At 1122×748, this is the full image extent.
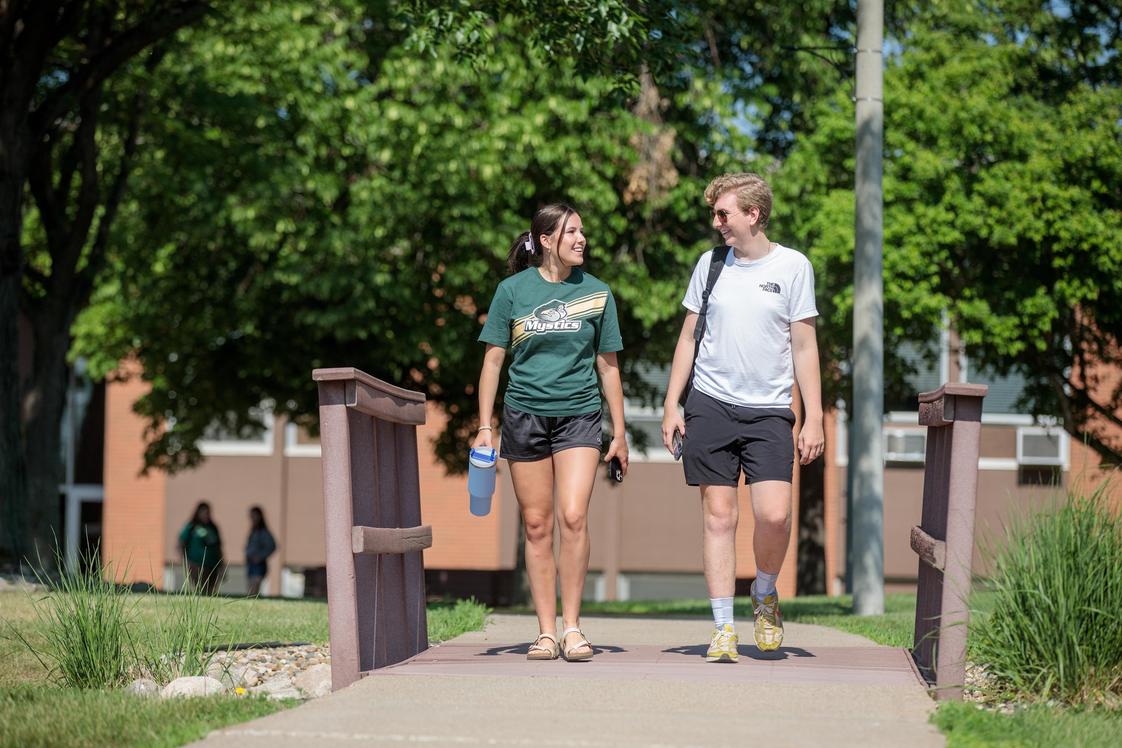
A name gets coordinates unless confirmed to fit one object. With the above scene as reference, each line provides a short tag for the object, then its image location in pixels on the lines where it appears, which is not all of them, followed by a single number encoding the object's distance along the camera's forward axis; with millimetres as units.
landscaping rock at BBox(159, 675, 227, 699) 11617
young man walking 12414
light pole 24594
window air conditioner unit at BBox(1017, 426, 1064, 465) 67000
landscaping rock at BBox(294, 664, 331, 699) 12984
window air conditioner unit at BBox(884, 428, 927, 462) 66481
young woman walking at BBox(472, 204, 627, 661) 12687
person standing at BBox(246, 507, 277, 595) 45062
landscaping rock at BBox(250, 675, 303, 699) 12406
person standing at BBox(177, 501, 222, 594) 42594
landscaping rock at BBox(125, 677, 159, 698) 11602
